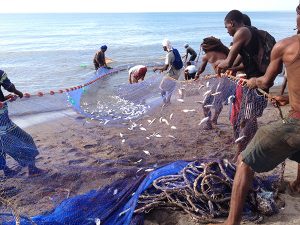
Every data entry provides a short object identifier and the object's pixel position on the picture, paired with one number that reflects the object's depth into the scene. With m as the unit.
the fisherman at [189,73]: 7.99
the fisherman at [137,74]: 9.10
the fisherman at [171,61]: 8.53
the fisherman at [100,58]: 13.69
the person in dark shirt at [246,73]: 4.48
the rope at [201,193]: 3.53
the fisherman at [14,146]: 4.45
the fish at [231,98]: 4.81
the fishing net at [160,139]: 3.54
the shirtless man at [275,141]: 2.92
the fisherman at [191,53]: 12.50
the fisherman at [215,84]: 5.08
